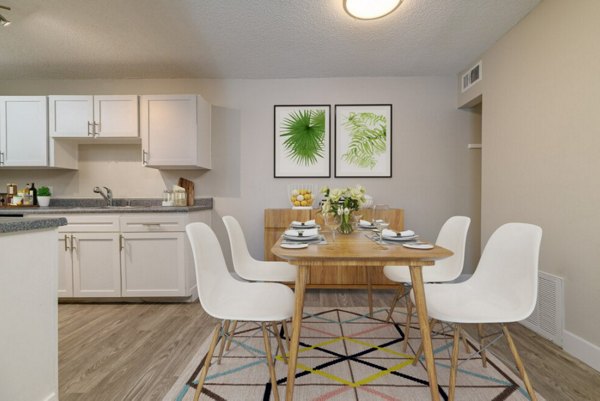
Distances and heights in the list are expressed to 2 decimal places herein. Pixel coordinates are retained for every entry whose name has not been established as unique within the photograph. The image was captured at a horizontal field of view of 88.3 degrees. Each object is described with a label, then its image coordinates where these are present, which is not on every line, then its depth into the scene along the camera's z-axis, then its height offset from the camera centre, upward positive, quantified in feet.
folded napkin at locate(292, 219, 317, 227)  7.62 -0.64
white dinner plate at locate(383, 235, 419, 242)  5.87 -0.77
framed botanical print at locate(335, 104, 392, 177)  12.42 +2.33
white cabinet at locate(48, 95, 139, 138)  11.17 +2.93
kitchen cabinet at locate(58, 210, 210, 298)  10.16 -1.92
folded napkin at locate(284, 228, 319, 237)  6.04 -0.69
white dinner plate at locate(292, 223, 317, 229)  7.47 -0.68
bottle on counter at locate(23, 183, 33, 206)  11.93 +0.03
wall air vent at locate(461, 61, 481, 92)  10.85 +4.44
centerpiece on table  6.85 -0.13
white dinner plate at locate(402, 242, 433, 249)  5.24 -0.83
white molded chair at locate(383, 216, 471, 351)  7.05 -1.64
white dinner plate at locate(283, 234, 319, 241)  5.90 -0.76
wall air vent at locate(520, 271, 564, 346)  7.23 -2.72
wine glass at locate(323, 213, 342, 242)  6.63 -0.48
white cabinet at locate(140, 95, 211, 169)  11.12 +2.46
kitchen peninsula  3.85 -1.50
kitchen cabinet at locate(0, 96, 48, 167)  11.15 +2.46
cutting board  12.22 +0.39
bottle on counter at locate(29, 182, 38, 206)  12.06 +0.17
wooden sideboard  11.03 -2.53
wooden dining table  4.68 -0.99
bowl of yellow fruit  11.55 -0.04
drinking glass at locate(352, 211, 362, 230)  7.16 -0.50
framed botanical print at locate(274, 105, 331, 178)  12.46 +2.31
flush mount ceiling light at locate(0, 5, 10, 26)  8.12 +4.73
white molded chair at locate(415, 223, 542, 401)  4.76 -1.66
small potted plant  11.90 +0.07
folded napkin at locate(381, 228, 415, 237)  5.99 -0.70
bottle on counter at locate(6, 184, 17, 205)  11.98 +0.19
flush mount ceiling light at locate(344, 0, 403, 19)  6.85 +4.33
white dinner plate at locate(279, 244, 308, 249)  5.22 -0.82
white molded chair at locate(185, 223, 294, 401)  4.78 -1.75
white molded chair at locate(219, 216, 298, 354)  7.32 -1.74
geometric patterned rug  5.42 -3.43
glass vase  7.12 -0.63
